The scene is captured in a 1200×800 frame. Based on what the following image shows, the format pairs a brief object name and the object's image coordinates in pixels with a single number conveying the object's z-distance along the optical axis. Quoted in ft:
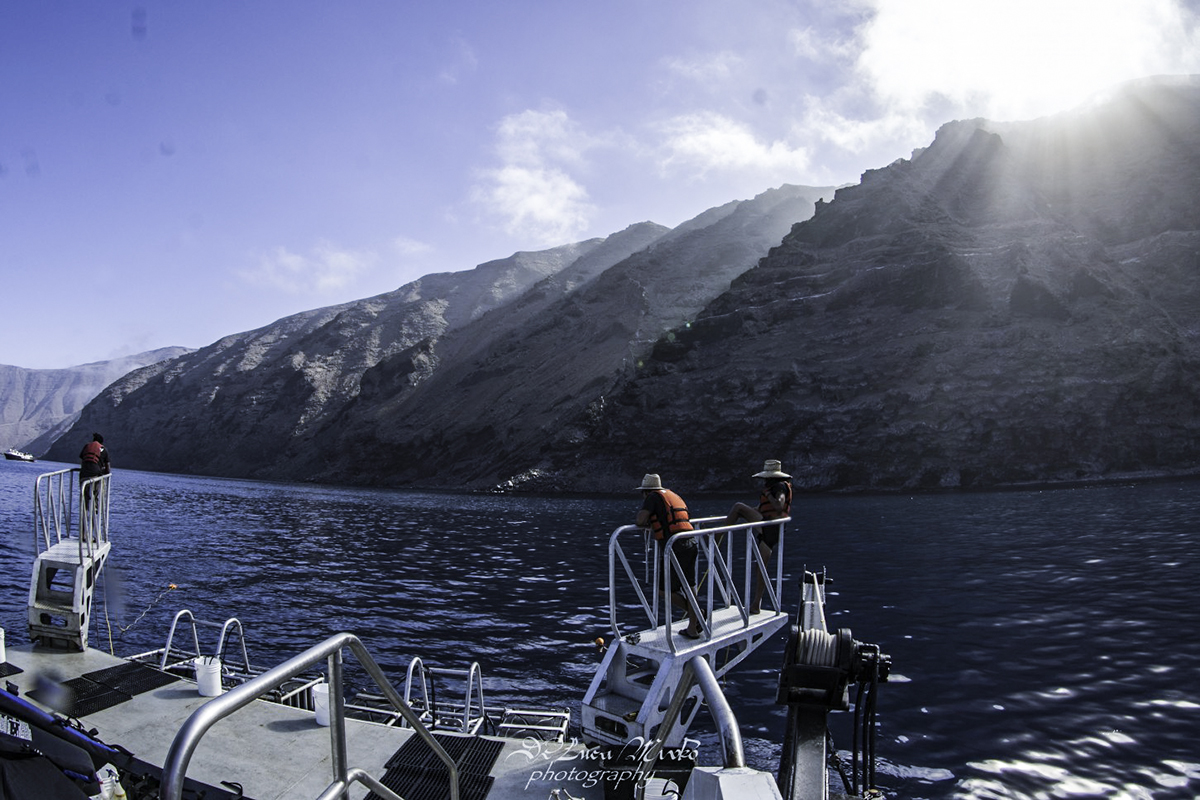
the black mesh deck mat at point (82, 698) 30.32
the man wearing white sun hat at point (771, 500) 33.76
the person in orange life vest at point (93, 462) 45.10
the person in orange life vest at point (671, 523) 28.02
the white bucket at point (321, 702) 28.58
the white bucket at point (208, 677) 32.35
